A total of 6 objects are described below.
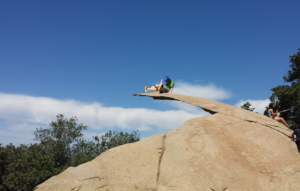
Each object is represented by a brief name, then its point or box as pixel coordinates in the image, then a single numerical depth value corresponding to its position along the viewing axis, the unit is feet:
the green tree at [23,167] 68.49
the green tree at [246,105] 91.66
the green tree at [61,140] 92.68
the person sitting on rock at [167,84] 35.60
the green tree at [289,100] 75.81
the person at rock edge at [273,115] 31.54
